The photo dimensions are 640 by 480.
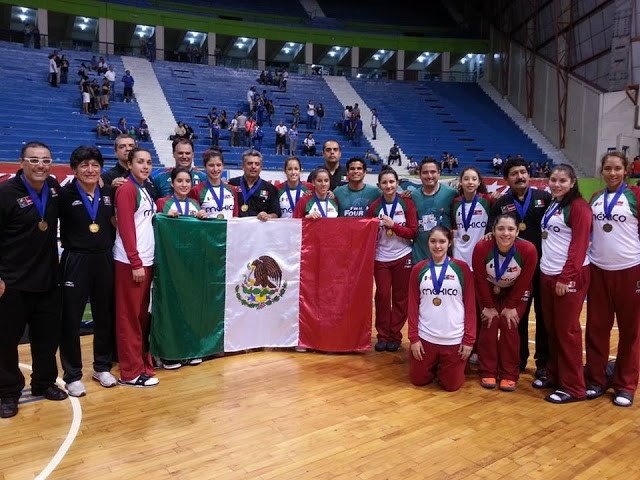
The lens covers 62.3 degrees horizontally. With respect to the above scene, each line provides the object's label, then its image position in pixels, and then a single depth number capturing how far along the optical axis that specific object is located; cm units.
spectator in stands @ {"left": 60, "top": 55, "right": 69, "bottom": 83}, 1773
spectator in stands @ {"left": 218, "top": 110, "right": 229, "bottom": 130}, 1803
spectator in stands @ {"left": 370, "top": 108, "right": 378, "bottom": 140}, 2050
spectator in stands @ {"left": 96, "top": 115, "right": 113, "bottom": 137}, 1516
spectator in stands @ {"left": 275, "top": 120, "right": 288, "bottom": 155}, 1703
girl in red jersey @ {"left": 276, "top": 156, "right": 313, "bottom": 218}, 499
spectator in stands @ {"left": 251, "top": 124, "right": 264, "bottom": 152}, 1717
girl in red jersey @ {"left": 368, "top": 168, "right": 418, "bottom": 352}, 449
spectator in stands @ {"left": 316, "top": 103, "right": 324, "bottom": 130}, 2014
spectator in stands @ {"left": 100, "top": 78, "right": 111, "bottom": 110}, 1695
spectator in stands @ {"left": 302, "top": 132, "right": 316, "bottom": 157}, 1741
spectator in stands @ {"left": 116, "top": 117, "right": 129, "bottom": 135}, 1514
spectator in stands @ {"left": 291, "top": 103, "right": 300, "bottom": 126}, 1945
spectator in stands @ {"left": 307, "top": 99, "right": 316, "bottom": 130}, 2008
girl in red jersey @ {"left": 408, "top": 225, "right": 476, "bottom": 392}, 381
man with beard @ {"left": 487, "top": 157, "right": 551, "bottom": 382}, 397
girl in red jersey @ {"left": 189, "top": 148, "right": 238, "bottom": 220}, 446
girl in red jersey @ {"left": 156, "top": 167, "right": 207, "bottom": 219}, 411
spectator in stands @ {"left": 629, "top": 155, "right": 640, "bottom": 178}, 1302
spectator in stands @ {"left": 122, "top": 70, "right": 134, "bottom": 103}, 1797
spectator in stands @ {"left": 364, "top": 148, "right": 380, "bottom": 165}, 1718
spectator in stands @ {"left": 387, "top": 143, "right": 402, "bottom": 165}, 1805
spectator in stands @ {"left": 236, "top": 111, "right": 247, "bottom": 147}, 1717
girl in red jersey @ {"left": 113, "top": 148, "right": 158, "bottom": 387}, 367
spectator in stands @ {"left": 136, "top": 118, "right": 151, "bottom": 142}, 1560
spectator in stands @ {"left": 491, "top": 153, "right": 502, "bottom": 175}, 1817
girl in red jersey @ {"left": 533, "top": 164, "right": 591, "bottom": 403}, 350
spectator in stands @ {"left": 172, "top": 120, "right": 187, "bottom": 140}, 1506
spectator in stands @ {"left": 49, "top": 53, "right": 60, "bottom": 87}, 1752
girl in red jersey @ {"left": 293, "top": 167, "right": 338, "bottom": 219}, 461
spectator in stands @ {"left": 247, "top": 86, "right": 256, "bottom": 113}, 1930
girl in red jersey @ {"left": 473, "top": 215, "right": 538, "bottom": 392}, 371
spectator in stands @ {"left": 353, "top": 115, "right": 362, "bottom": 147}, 1973
